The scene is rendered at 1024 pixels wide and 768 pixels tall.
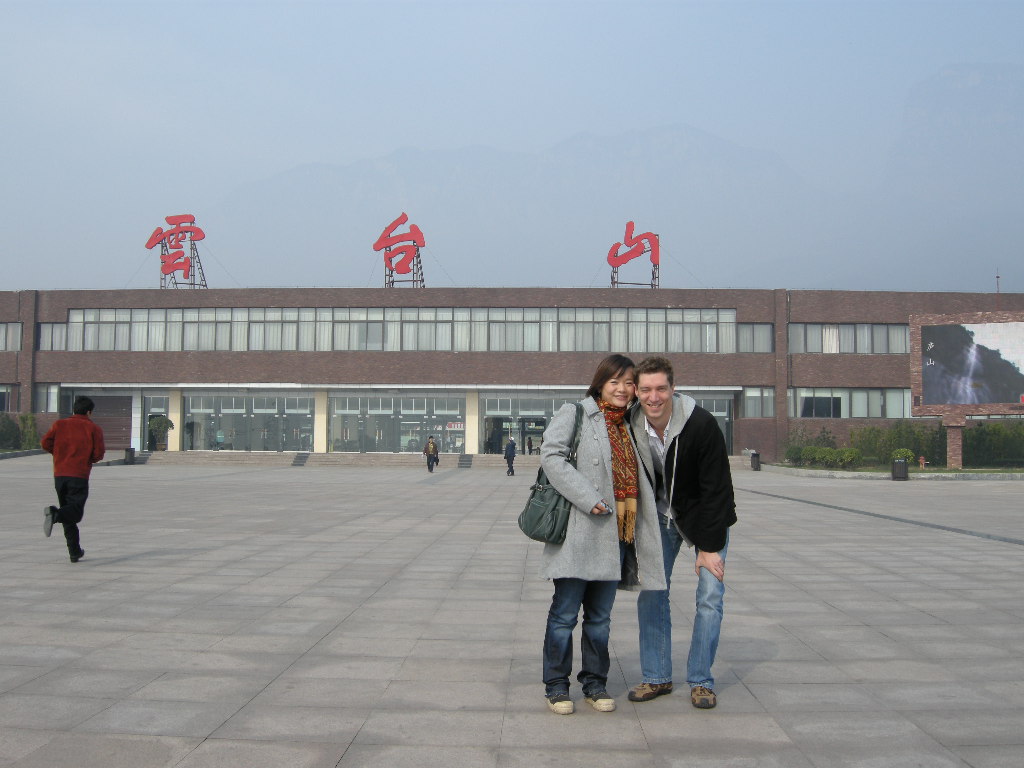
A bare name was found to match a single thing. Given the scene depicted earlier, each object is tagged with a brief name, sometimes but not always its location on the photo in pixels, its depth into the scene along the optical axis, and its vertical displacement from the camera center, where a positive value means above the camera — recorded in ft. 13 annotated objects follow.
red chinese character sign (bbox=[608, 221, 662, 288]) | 158.40 +30.41
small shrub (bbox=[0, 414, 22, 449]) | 152.87 -2.92
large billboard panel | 104.37 +6.94
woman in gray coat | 13.91 -1.77
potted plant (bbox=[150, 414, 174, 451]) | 157.48 -1.81
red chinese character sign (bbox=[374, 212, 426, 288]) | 158.71 +30.60
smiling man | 14.61 -1.34
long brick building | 153.48 +10.79
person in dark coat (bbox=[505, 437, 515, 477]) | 114.11 -4.31
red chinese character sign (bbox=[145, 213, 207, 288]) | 162.50 +32.06
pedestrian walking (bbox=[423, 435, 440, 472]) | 125.49 -4.54
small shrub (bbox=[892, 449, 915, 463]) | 103.24 -3.76
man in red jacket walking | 29.35 -1.63
